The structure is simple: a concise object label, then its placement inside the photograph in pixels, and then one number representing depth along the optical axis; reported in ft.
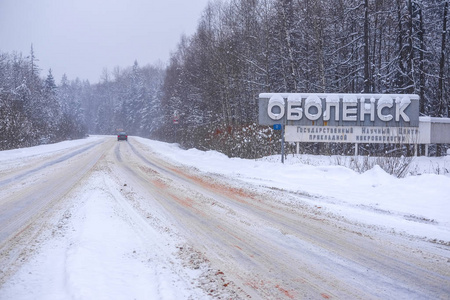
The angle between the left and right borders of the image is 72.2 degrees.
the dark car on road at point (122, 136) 150.83
